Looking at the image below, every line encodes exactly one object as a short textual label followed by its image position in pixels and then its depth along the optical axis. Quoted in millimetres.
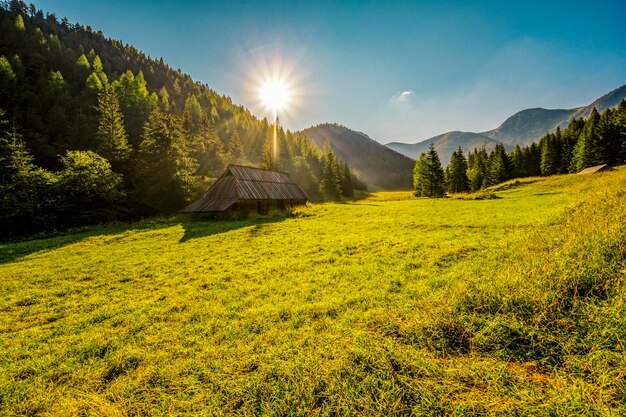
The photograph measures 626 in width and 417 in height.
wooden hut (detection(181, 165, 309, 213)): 31078
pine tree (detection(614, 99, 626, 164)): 55972
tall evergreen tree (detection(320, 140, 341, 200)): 75438
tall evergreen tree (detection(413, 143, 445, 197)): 54750
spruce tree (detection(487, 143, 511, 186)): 69250
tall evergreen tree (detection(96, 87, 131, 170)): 44656
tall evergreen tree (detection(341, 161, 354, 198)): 91312
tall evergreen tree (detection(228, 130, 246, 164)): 82500
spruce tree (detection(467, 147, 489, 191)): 73250
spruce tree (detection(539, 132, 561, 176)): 68562
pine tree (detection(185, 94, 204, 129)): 101544
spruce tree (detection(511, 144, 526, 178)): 75831
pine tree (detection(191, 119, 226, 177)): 62469
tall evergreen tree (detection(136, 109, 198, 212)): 41750
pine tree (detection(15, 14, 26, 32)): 80688
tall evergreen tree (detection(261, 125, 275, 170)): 70562
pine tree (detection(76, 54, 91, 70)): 82125
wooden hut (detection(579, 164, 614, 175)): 47531
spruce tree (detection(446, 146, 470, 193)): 67500
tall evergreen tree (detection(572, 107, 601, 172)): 57750
